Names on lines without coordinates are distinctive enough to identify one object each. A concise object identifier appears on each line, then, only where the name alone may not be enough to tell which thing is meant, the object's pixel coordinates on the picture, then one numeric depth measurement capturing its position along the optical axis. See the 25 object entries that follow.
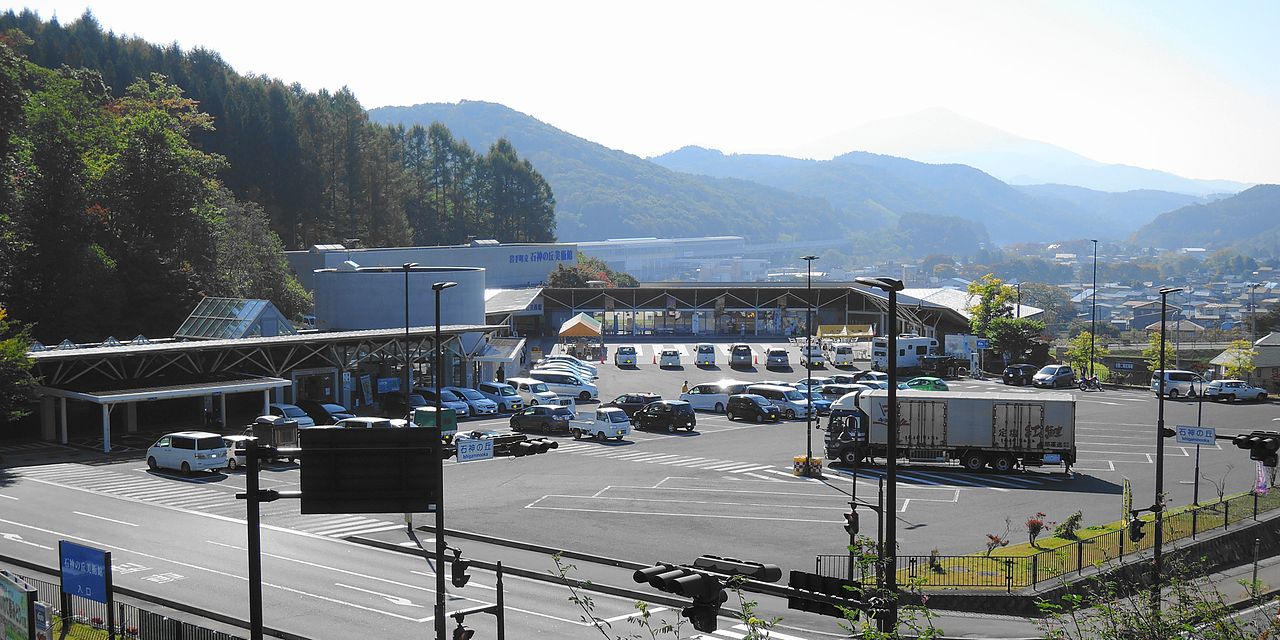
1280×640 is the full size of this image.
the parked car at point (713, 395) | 55.78
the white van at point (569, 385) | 59.41
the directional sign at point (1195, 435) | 31.48
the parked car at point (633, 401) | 52.91
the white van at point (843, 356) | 72.69
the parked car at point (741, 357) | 72.06
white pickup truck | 46.78
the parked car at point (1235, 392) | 58.12
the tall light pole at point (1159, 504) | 24.14
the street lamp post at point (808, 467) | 38.25
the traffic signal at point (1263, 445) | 20.36
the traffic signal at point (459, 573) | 19.67
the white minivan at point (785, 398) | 53.25
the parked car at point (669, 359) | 73.19
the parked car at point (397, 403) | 53.91
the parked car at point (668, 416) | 49.16
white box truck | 38.12
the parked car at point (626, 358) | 74.25
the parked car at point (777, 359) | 71.12
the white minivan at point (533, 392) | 56.69
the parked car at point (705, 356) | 73.50
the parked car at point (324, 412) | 49.91
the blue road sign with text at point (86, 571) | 19.92
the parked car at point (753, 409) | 52.56
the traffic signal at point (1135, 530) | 25.40
